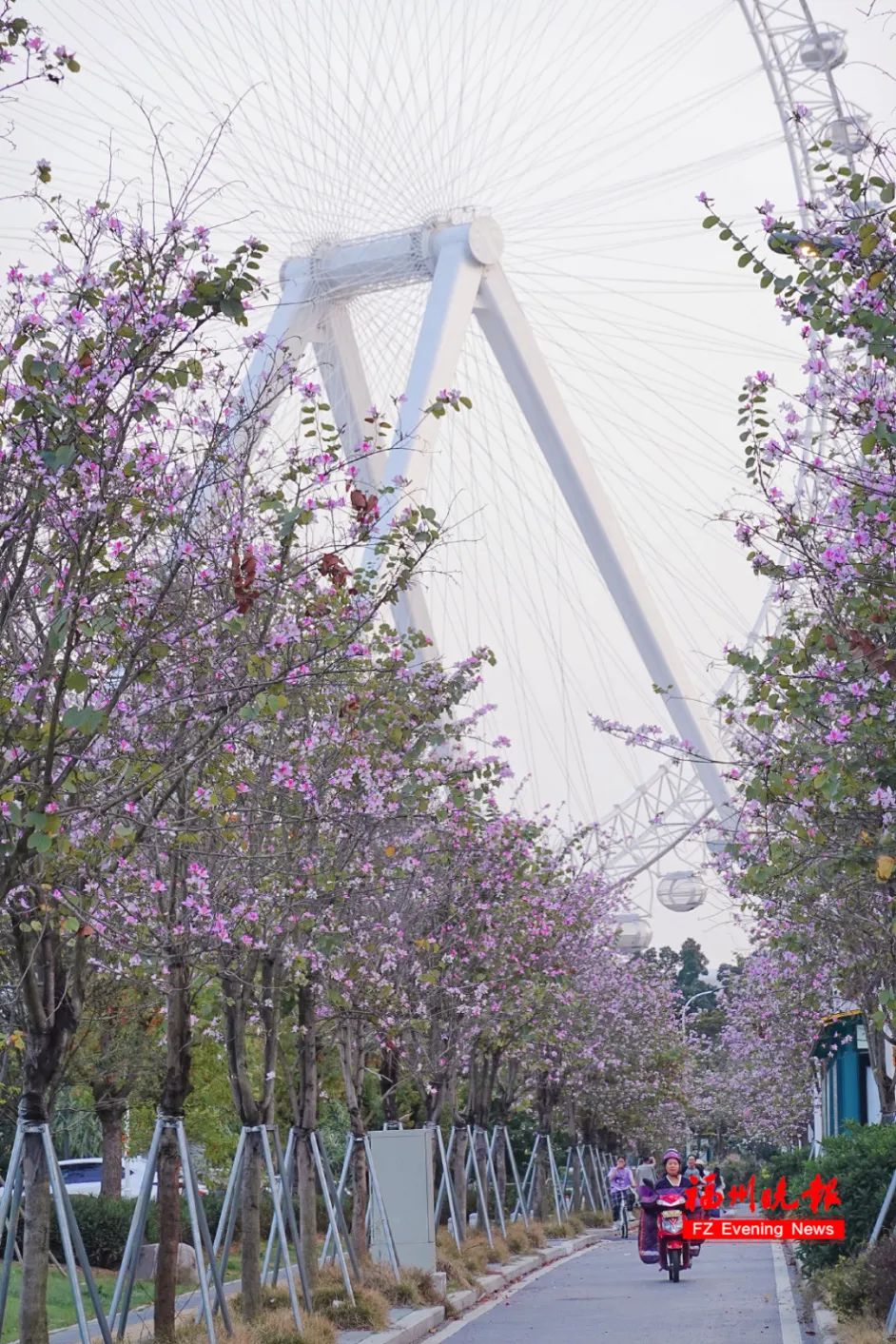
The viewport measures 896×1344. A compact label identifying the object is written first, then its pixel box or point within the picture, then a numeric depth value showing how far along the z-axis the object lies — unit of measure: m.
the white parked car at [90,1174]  40.44
